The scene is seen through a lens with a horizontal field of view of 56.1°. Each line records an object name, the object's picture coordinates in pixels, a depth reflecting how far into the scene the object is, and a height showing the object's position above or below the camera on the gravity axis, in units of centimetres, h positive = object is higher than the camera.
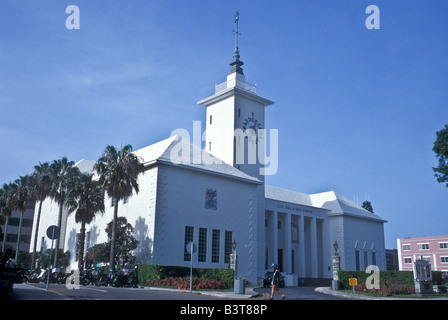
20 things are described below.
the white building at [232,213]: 3309 +473
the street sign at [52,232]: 1939 +119
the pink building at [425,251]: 9319 +346
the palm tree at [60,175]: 4319 +869
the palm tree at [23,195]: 5034 +730
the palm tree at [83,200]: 3669 +503
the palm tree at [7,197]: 5306 +755
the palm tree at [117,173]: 3162 +649
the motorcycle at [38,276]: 2986 -123
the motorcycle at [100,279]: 2603 -119
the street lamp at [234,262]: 3069 +1
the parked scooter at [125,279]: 2552 -116
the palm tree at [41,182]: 4491 +800
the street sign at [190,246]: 2255 +79
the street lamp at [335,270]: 2856 -42
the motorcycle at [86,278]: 2603 -114
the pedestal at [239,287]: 2252 -130
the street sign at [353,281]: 2412 -93
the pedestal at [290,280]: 3740 -150
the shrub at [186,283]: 2539 -135
